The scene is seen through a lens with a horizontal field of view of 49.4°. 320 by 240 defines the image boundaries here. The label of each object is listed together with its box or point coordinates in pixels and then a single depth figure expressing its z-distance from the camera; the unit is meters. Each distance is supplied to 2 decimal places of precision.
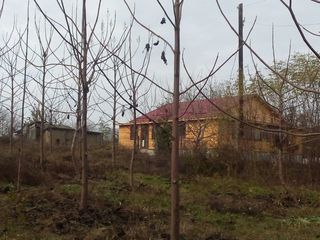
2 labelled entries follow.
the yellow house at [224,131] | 13.40
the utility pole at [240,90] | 13.37
